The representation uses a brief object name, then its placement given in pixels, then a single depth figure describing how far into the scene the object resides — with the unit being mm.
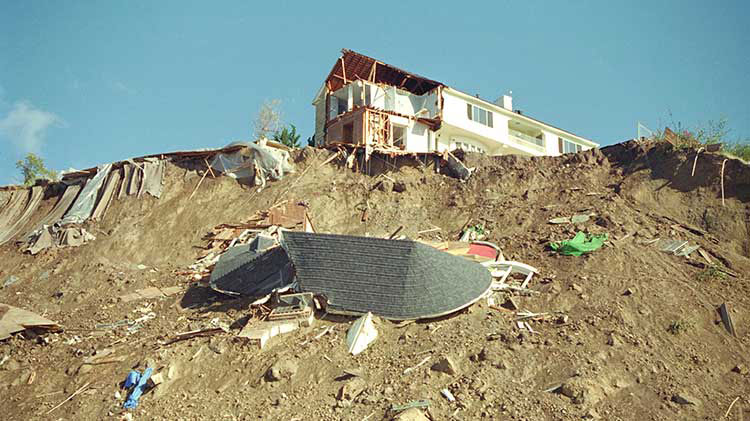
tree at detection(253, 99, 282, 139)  30391
